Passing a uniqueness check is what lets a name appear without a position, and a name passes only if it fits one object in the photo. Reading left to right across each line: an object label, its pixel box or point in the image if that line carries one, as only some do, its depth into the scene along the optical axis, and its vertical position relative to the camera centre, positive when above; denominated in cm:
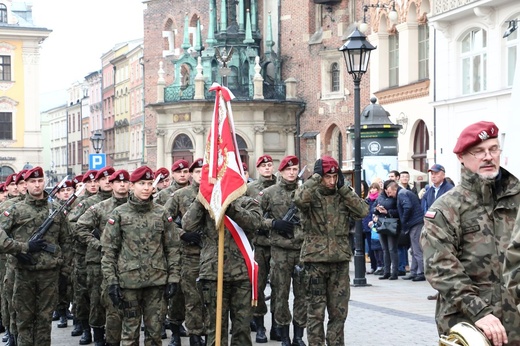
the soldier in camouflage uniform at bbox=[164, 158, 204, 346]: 1231 -124
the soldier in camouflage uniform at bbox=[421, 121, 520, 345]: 626 -46
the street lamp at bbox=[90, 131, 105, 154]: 3991 +60
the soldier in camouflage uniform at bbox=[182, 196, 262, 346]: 1070 -114
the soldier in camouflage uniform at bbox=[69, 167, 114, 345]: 1395 -130
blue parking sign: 3408 -15
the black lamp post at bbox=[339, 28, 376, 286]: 1905 +112
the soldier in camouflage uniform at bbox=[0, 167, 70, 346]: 1175 -126
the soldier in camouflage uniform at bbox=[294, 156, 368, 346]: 1086 -93
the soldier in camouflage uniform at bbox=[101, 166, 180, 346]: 1046 -101
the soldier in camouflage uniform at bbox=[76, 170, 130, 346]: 1221 -98
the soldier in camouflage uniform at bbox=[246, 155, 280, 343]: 1327 -118
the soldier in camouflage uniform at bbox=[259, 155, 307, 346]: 1255 -117
